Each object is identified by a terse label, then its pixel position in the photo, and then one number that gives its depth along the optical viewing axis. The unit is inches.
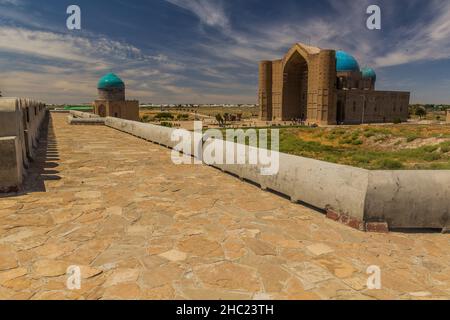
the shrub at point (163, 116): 2610.0
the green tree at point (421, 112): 2910.9
